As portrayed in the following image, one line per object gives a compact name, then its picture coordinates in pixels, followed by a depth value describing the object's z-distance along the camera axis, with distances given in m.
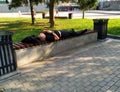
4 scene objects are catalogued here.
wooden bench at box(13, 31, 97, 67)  3.33
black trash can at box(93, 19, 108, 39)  5.20
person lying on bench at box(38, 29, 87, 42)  3.87
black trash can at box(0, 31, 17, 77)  2.82
